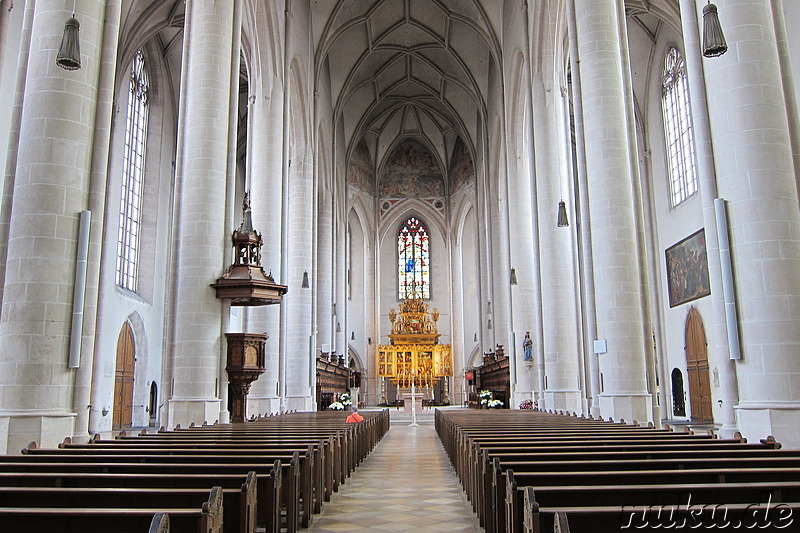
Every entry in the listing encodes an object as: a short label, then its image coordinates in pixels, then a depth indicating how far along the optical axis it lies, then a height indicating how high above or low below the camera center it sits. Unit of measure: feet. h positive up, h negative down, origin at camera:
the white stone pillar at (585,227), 42.57 +10.66
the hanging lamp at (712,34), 22.52 +12.13
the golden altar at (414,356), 118.52 +6.58
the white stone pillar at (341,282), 111.75 +19.32
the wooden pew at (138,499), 11.94 -1.86
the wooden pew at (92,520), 10.32 -1.94
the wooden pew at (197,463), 15.30 -1.61
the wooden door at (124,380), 67.51 +1.85
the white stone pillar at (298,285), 68.08 +12.04
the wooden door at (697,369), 65.92 +1.88
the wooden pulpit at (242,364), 39.37 +1.90
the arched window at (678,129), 68.80 +27.92
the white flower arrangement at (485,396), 82.96 -0.59
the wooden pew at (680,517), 10.21 -2.01
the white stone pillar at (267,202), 54.34 +16.80
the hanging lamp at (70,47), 23.15 +12.39
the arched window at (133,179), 69.77 +23.73
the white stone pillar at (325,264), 99.76 +19.90
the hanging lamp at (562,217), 52.13 +13.68
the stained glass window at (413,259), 132.98 +26.99
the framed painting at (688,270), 65.26 +12.36
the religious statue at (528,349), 68.64 +4.38
